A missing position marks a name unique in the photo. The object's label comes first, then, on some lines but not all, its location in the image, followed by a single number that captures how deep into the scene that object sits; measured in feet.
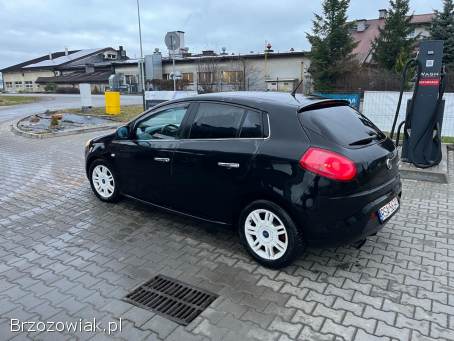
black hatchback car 10.84
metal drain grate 9.98
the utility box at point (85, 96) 60.90
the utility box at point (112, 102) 57.47
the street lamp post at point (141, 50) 53.43
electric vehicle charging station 22.85
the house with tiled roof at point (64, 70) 189.15
